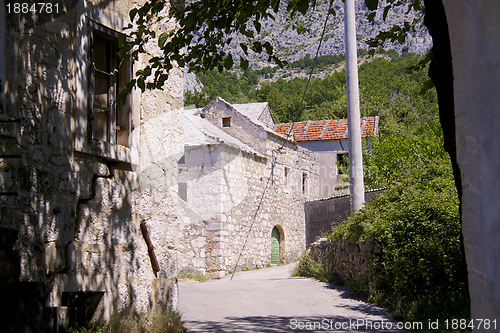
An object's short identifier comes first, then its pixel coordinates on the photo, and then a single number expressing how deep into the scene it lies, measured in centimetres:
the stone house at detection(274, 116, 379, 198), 2981
